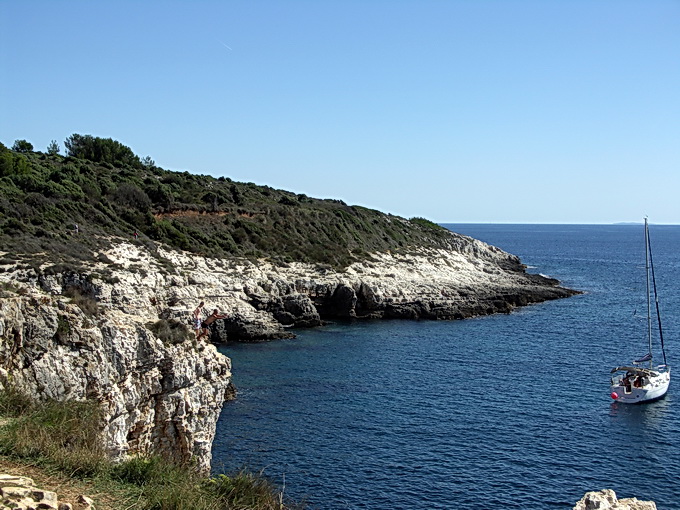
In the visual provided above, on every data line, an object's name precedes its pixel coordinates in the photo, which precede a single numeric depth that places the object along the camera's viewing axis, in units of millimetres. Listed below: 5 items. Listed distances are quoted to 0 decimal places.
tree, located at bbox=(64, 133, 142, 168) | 84000
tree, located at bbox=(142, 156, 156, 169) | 91906
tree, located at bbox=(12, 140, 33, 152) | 80144
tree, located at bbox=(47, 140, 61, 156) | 81394
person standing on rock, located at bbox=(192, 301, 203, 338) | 24481
